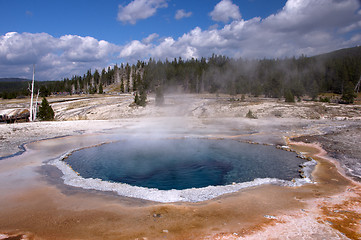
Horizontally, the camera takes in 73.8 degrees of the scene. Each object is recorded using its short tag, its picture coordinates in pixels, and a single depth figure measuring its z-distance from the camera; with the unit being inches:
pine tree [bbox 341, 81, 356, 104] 1542.8
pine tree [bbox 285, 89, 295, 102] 1515.7
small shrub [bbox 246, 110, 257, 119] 1132.0
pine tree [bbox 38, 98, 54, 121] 1136.6
